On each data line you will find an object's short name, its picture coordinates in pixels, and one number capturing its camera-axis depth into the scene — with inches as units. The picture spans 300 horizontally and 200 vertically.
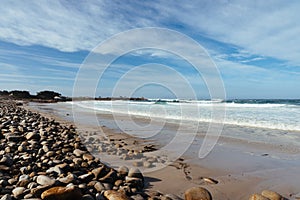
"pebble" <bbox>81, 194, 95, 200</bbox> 85.1
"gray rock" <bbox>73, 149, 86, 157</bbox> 157.6
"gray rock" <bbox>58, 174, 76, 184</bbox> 98.8
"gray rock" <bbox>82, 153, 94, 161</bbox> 146.1
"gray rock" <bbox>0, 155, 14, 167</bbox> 125.9
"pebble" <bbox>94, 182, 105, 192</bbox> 98.0
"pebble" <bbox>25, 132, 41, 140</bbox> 203.0
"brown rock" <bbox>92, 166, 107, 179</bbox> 113.8
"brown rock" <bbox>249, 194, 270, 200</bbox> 92.4
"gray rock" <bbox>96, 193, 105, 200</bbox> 89.4
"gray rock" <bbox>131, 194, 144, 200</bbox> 93.6
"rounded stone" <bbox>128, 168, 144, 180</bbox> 116.8
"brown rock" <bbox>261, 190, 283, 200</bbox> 96.5
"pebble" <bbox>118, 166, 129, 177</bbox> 119.9
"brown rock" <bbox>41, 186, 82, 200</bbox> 81.4
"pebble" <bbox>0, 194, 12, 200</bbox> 81.6
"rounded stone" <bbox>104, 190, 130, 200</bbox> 87.3
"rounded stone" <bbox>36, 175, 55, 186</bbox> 94.2
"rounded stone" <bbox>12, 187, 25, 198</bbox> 87.6
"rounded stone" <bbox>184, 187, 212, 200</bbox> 94.3
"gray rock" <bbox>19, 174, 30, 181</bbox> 103.3
